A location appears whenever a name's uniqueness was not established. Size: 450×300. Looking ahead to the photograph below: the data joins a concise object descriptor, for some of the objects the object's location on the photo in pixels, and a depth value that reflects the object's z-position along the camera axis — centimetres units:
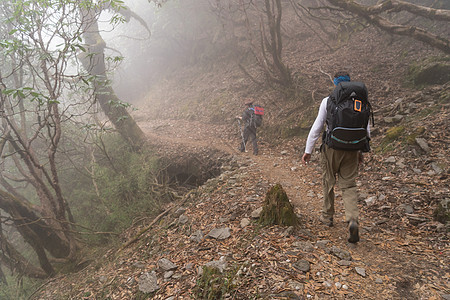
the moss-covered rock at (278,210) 385
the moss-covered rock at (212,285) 274
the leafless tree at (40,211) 577
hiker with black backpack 320
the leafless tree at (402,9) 726
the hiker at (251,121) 900
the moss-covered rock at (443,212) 343
